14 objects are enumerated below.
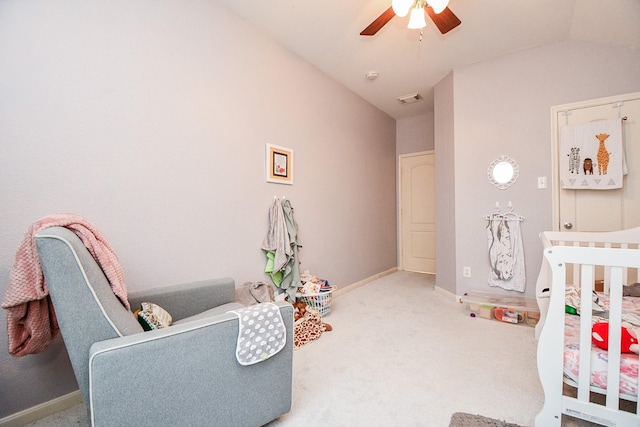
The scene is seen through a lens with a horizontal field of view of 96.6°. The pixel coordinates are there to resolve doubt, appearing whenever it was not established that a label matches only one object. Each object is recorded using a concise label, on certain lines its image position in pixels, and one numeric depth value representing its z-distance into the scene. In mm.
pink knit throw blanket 1069
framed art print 2607
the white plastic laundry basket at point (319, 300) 2711
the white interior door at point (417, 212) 4625
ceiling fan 1785
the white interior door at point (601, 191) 2438
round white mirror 2941
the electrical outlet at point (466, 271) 3166
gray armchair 929
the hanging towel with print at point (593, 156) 2422
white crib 1065
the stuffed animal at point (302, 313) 2434
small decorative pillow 1328
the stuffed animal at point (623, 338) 1115
